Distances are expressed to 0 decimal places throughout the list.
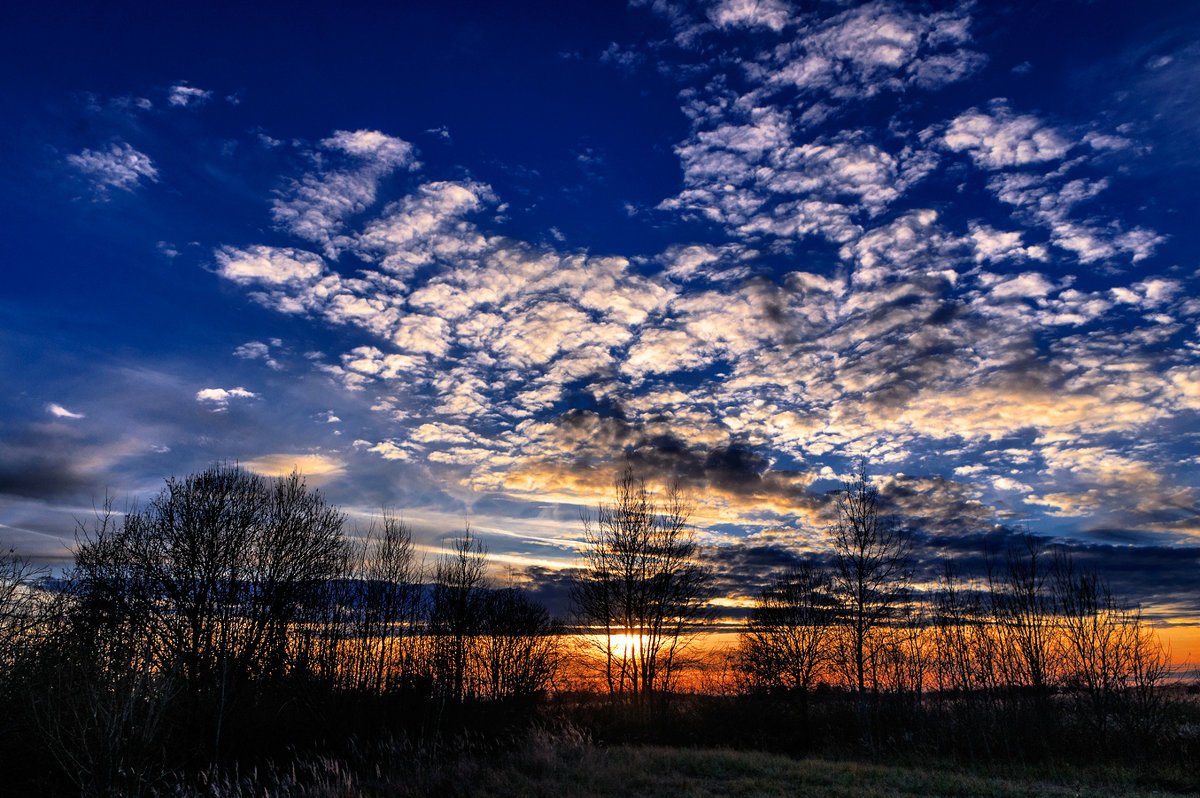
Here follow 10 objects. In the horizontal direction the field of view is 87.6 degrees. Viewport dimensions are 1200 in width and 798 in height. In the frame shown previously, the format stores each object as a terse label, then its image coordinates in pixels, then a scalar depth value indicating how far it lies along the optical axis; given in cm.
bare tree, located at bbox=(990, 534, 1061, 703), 2956
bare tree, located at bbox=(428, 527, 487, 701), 4225
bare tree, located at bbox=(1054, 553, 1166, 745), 2431
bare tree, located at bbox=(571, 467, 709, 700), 3195
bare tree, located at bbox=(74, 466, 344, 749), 3055
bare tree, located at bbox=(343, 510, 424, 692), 4069
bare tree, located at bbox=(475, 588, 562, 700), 4997
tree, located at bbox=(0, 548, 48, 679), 2558
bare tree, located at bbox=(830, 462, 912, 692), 2717
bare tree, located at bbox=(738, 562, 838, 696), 3606
